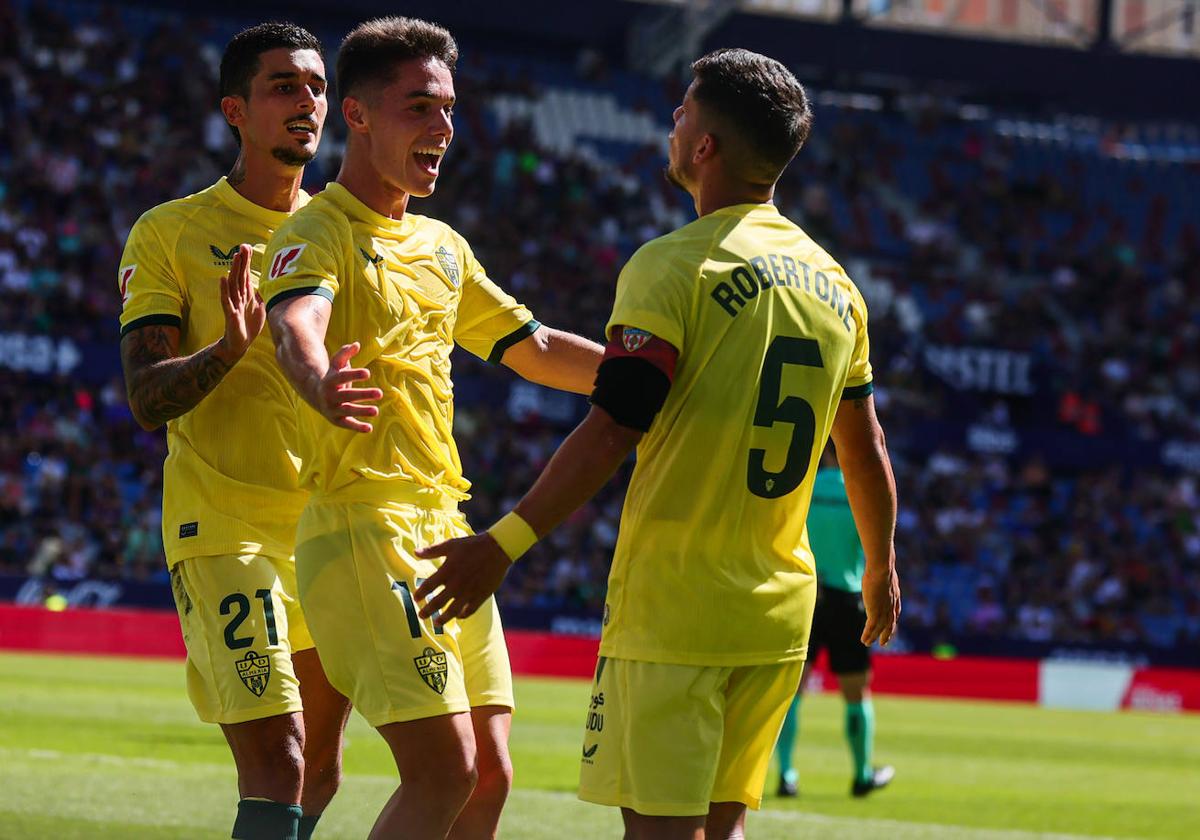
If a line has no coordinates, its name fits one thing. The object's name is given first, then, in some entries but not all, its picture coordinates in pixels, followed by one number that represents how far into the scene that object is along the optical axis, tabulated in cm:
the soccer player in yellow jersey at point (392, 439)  888
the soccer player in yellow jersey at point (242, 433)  992
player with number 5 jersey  786
